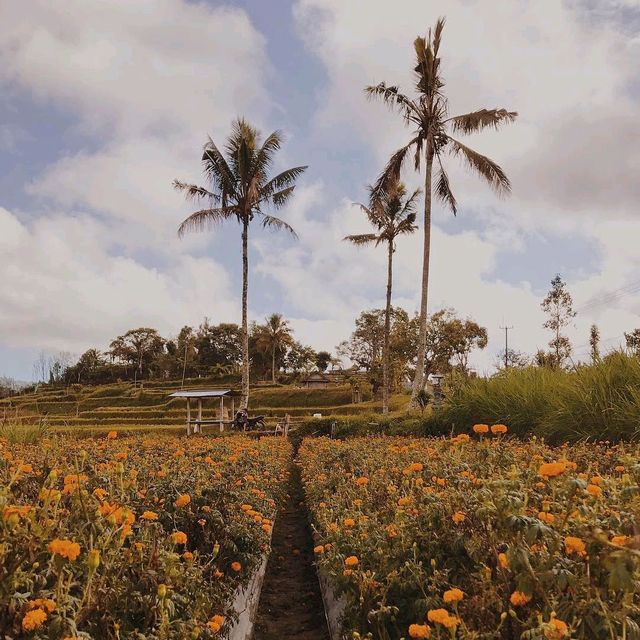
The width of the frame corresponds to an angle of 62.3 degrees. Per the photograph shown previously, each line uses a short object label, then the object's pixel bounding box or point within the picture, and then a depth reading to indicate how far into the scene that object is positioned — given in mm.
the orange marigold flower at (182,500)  2889
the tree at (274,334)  69375
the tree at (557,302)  40906
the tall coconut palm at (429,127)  17969
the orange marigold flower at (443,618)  1632
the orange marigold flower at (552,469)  1911
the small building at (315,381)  65688
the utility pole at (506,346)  59106
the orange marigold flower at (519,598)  1753
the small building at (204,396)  23544
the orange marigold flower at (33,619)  1615
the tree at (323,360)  83750
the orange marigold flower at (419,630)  1675
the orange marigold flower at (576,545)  1744
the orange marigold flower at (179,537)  2421
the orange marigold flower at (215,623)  2227
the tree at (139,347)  81125
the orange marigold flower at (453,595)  1780
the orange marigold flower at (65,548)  1702
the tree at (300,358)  77675
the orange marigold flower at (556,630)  1495
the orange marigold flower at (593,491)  2107
